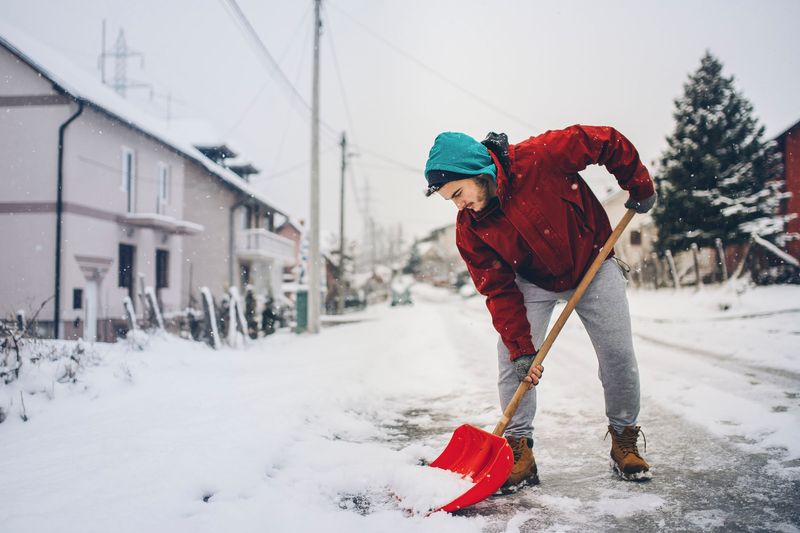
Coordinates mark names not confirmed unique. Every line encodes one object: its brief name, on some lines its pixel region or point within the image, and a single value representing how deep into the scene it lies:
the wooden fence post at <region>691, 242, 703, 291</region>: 13.42
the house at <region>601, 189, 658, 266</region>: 19.33
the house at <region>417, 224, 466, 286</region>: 63.68
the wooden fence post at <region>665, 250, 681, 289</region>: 14.62
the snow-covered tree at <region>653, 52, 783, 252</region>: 14.96
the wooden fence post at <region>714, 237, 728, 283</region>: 12.10
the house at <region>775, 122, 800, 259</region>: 15.34
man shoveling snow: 2.15
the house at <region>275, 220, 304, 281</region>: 44.28
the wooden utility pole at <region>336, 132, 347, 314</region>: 23.84
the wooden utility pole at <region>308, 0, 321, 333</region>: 11.82
